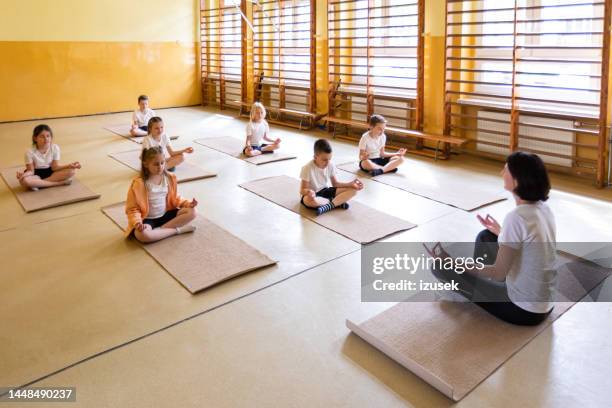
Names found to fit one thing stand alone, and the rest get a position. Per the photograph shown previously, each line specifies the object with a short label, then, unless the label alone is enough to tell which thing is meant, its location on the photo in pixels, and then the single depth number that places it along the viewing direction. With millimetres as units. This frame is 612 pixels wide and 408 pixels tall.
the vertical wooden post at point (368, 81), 6484
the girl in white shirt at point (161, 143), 4846
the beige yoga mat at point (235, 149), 5582
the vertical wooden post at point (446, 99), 5578
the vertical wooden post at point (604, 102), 4234
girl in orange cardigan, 3178
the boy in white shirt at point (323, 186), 3779
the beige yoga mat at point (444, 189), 4078
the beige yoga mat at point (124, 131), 6813
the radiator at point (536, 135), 4855
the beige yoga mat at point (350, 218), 3414
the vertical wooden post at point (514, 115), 4945
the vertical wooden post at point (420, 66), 5809
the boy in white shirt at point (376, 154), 4906
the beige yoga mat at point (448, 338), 1926
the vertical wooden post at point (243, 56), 8969
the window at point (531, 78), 4605
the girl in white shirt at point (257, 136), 5758
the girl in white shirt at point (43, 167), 4375
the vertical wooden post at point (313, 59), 7363
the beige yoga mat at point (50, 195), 4031
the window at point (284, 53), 7773
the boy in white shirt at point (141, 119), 6906
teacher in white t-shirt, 1998
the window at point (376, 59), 6203
